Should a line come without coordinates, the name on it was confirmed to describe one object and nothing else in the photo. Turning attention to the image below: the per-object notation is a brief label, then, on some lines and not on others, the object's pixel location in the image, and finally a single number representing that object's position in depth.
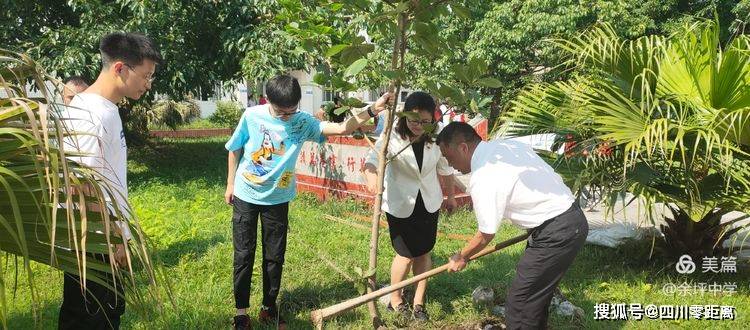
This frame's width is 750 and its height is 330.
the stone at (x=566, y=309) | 3.62
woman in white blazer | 3.38
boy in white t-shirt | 2.16
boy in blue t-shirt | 3.17
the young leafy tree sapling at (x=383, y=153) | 2.67
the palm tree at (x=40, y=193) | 1.16
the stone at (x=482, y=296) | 3.68
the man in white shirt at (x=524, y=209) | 2.58
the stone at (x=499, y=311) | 3.62
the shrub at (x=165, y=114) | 13.30
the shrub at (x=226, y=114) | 19.27
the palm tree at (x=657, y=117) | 3.42
